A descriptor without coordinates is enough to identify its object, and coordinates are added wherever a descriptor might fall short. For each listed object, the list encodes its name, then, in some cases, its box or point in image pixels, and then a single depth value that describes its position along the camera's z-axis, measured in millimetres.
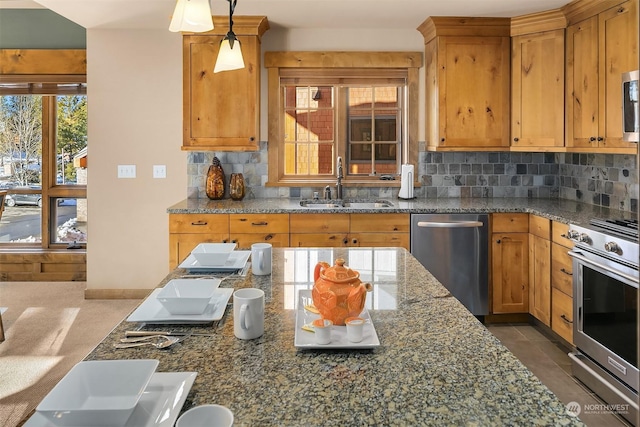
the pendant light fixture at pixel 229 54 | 1905
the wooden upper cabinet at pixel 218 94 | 3902
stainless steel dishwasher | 3686
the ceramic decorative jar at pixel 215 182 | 4223
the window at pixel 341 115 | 4285
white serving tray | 1167
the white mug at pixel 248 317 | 1218
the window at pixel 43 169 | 5078
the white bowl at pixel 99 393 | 827
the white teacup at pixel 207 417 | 809
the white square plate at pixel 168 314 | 1347
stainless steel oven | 2410
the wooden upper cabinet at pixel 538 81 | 3740
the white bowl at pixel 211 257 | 1938
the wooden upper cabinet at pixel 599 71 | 3020
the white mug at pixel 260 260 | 1862
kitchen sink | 4195
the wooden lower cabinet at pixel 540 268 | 3408
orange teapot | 1294
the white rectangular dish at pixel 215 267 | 1913
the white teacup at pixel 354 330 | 1188
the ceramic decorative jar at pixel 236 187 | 4238
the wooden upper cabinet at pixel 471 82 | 3930
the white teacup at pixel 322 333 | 1177
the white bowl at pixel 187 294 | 1368
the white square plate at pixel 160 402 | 850
